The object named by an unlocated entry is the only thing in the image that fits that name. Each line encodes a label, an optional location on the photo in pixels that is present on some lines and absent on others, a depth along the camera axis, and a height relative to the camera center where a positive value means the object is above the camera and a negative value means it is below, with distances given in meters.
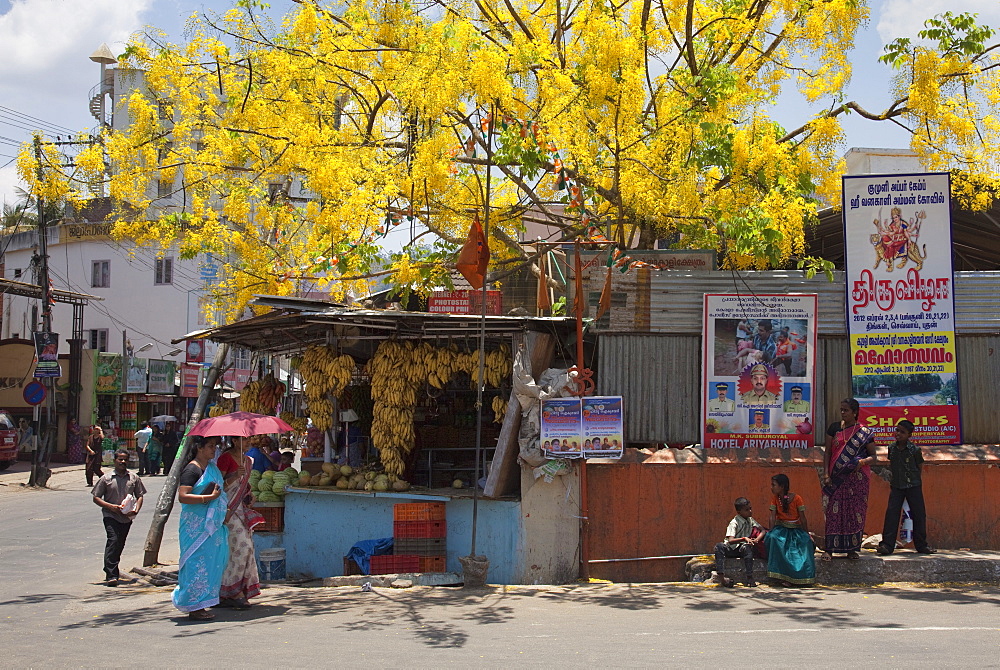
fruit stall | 9.73 -0.72
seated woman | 8.48 -1.33
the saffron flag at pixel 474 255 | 9.52 +1.53
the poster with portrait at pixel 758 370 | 10.24 +0.37
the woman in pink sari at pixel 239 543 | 8.03 -1.30
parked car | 25.47 -1.27
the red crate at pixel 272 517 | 11.09 -1.46
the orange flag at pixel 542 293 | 11.29 +1.35
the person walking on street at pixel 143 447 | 25.44 -1.42
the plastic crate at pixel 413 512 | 10.02 -1.25
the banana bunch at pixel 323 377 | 11.30 +0.28
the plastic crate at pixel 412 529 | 9.99 -1.43
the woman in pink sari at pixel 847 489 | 8.74 -0.84
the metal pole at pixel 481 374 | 9.02 +0.27
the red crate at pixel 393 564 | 9.91 -1.80
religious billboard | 10.41 +1.06
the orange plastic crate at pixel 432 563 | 9.95 -1.81
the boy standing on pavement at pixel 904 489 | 9.05 -0.85
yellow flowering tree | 11.26 +3.67
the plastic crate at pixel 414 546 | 9.98 -1.62
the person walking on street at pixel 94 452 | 20.83 -1.27
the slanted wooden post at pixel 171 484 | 11.48 -1.14
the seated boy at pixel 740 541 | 8.72 -1.35
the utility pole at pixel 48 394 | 22.00 +0.07
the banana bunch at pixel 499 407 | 10.62 -0.08
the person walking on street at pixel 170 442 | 24.89 -1.22
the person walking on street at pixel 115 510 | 10.04 -1.25
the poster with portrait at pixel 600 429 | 9.52 -0.29
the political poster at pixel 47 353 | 21.59 +1.07
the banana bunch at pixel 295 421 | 12.36 -0.31
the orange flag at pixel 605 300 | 10.06 +1.14
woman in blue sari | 7.67 -1.19
